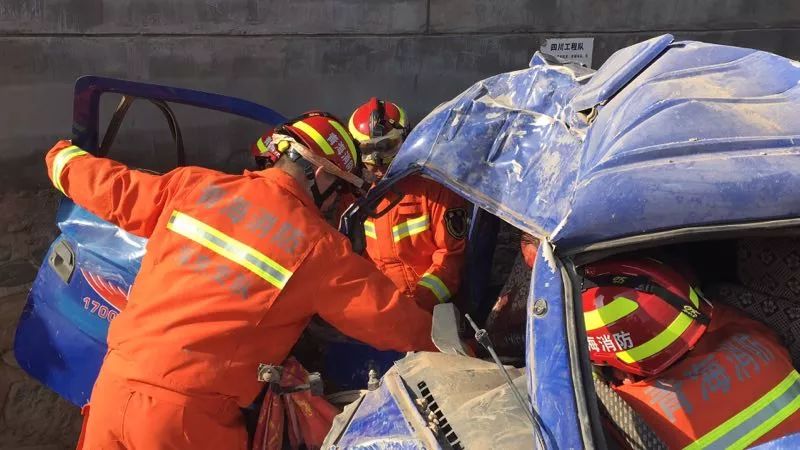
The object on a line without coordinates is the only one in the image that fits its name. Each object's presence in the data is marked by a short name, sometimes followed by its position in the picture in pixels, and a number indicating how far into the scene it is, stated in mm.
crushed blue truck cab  1688
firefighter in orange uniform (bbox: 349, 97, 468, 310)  3135
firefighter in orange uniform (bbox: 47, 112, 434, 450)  2340
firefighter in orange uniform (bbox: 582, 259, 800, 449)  1937
